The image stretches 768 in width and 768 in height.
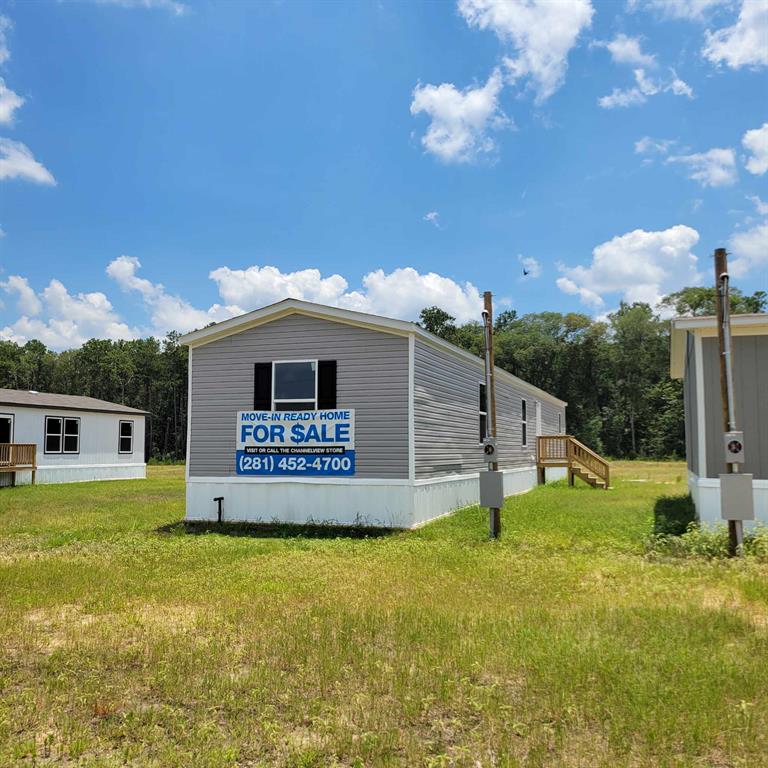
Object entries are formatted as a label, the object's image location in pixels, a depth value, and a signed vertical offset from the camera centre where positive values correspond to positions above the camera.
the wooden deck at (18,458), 22.58 -0.40
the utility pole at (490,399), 10.60 +0.78
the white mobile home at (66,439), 23.33 +0.30
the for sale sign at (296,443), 12.34 +0.04
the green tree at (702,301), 51.62 +12.38
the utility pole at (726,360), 8.91 +1.16
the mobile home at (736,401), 10.12 +0.66
